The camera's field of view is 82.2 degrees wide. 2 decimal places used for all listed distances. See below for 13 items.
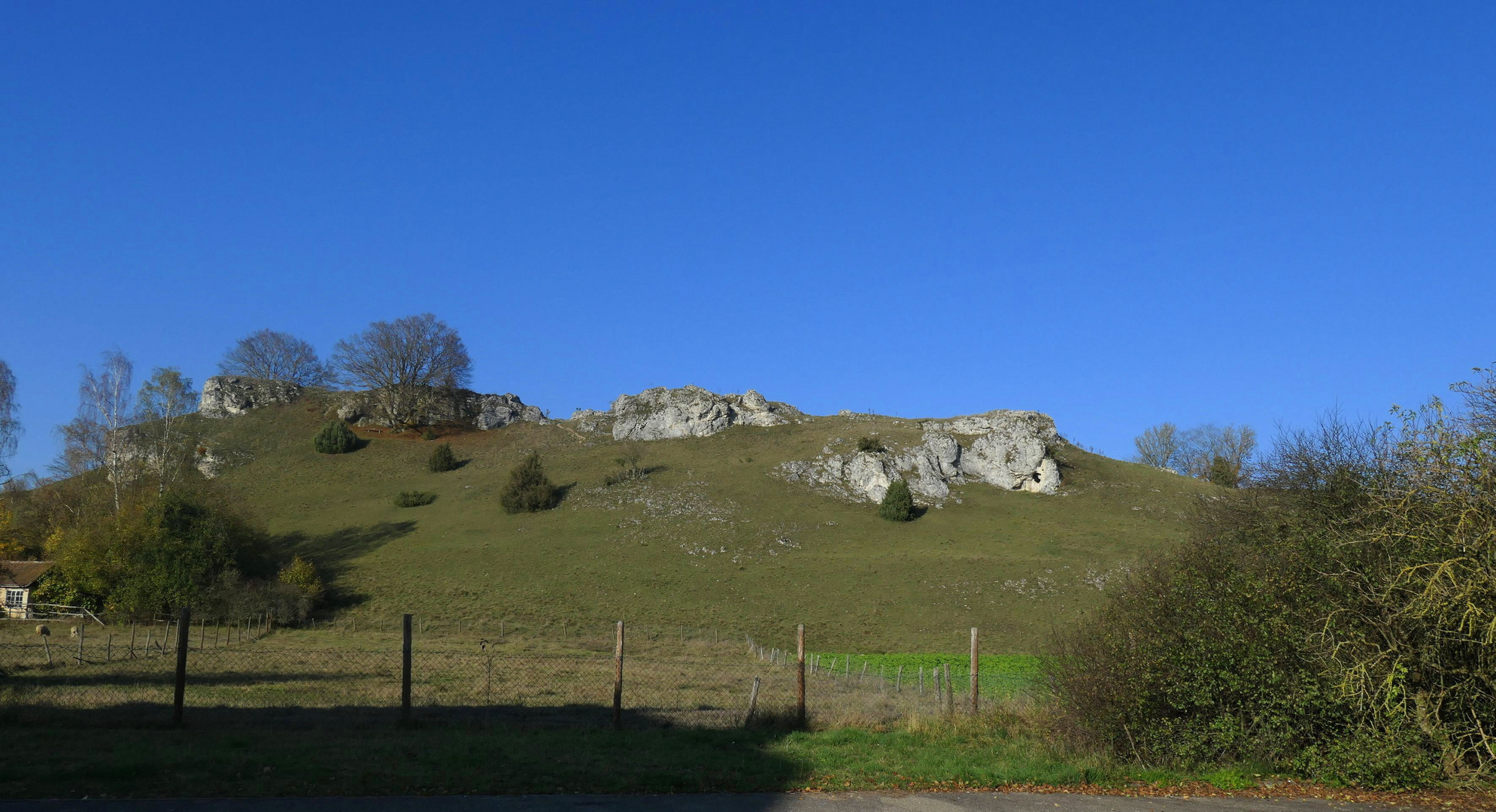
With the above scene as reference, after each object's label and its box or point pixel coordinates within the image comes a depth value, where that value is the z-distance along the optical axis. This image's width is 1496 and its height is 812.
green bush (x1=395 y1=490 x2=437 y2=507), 73.50
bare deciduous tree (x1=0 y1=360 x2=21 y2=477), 51.91
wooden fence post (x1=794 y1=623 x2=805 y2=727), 13.46
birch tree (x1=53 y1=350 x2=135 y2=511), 54.41
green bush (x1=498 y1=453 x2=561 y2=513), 71.06
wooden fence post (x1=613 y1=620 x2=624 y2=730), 13.35
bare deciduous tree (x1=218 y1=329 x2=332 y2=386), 112.31
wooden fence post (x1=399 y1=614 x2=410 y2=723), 12.81
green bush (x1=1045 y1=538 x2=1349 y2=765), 10.27
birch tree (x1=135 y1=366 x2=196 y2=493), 58.59
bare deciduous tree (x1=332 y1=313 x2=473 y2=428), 102.25
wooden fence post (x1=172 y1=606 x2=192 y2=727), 12.51
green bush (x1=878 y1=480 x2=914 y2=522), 69.81
